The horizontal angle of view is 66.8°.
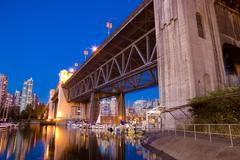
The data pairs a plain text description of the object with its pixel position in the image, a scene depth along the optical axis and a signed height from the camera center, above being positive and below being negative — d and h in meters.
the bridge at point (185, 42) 17.31 +8.79
